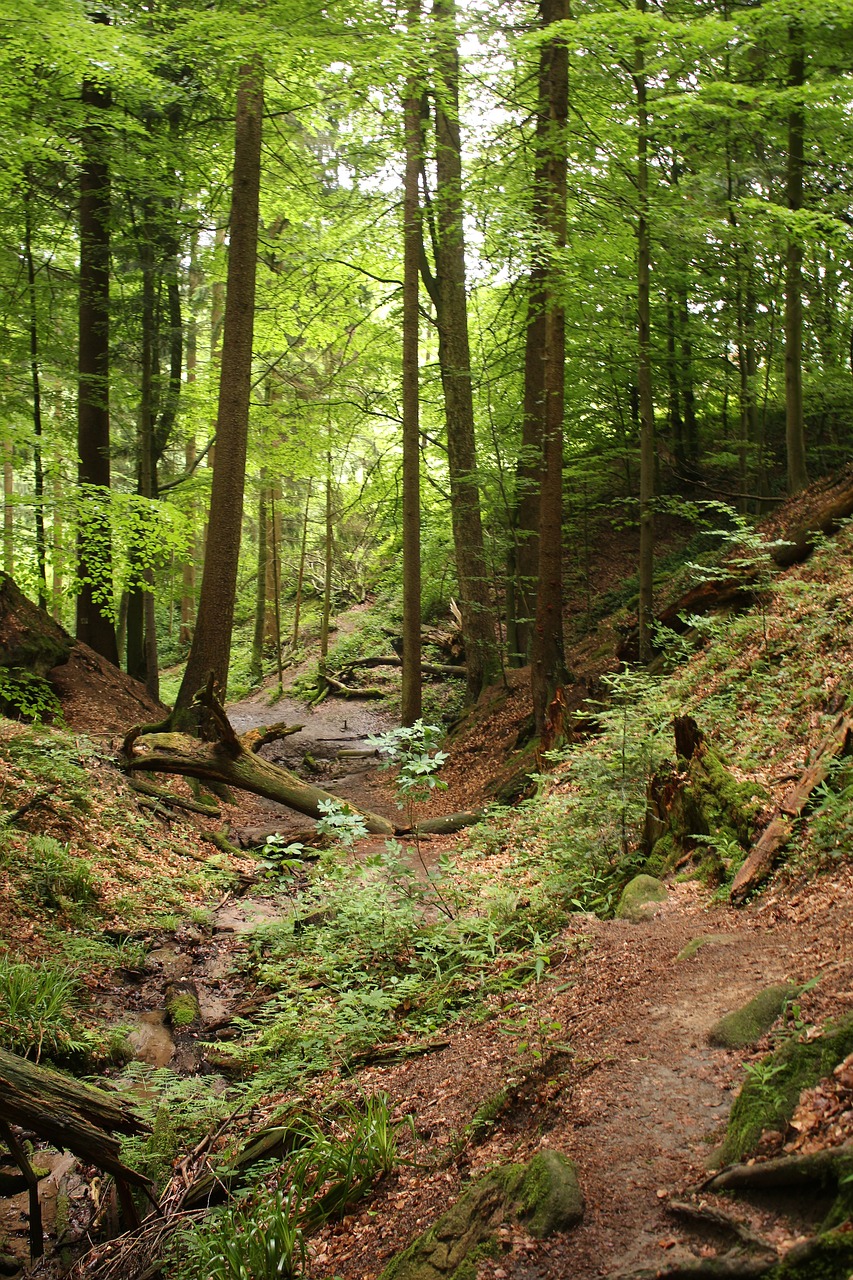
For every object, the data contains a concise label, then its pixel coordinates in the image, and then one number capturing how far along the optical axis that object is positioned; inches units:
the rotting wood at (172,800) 381.4
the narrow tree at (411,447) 533.3
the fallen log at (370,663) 879.7
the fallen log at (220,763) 394.3
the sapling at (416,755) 229.1
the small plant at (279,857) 243.1
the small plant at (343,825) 246.2
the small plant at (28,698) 402.6
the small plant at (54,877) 263.1
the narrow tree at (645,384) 436.8
